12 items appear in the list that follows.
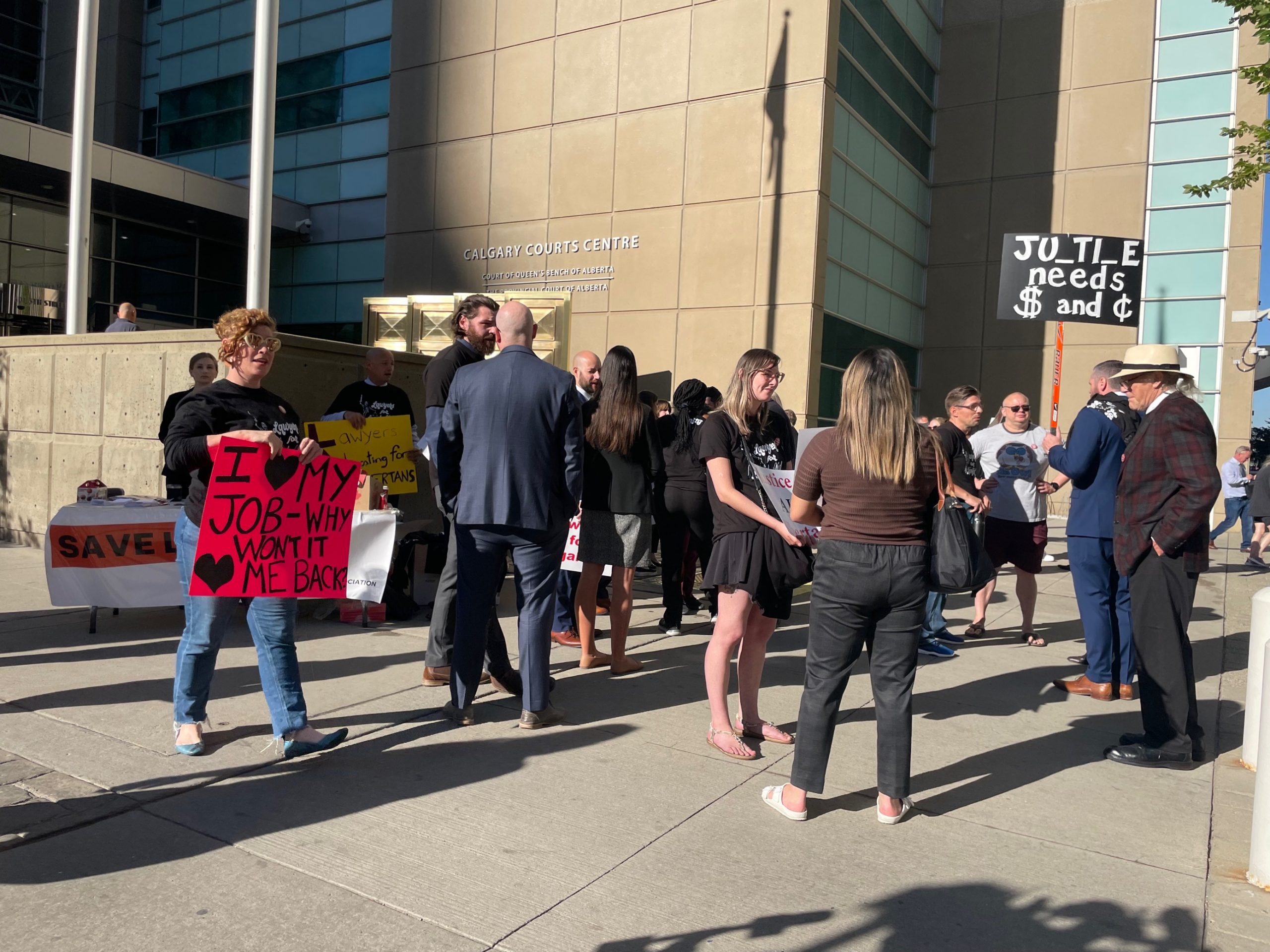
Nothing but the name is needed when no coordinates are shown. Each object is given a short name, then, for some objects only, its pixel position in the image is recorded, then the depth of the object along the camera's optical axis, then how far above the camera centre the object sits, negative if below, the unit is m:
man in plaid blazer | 4.71 -0.42
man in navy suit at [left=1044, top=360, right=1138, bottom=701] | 6.09 -0.56
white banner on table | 6.47 -0.89
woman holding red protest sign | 4.21 -0.74
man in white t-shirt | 7.52 -0.24
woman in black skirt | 4.57 -0.40
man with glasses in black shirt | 6.67 +0.02
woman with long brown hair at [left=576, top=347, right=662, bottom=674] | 6.00 -0.26
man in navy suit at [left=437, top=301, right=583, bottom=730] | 4.68 -0.21
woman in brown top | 3.80 -0.42
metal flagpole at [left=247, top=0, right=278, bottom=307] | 10.02 +2.99
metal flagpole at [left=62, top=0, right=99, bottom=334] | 12.72 +3.52
